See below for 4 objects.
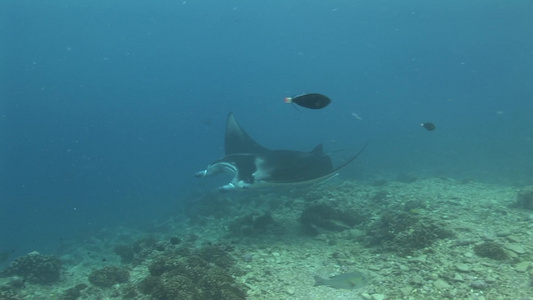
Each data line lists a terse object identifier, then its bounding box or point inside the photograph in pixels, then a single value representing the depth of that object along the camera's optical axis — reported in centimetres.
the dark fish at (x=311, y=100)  620
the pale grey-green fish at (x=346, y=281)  596
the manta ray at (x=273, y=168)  868
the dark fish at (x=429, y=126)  961
